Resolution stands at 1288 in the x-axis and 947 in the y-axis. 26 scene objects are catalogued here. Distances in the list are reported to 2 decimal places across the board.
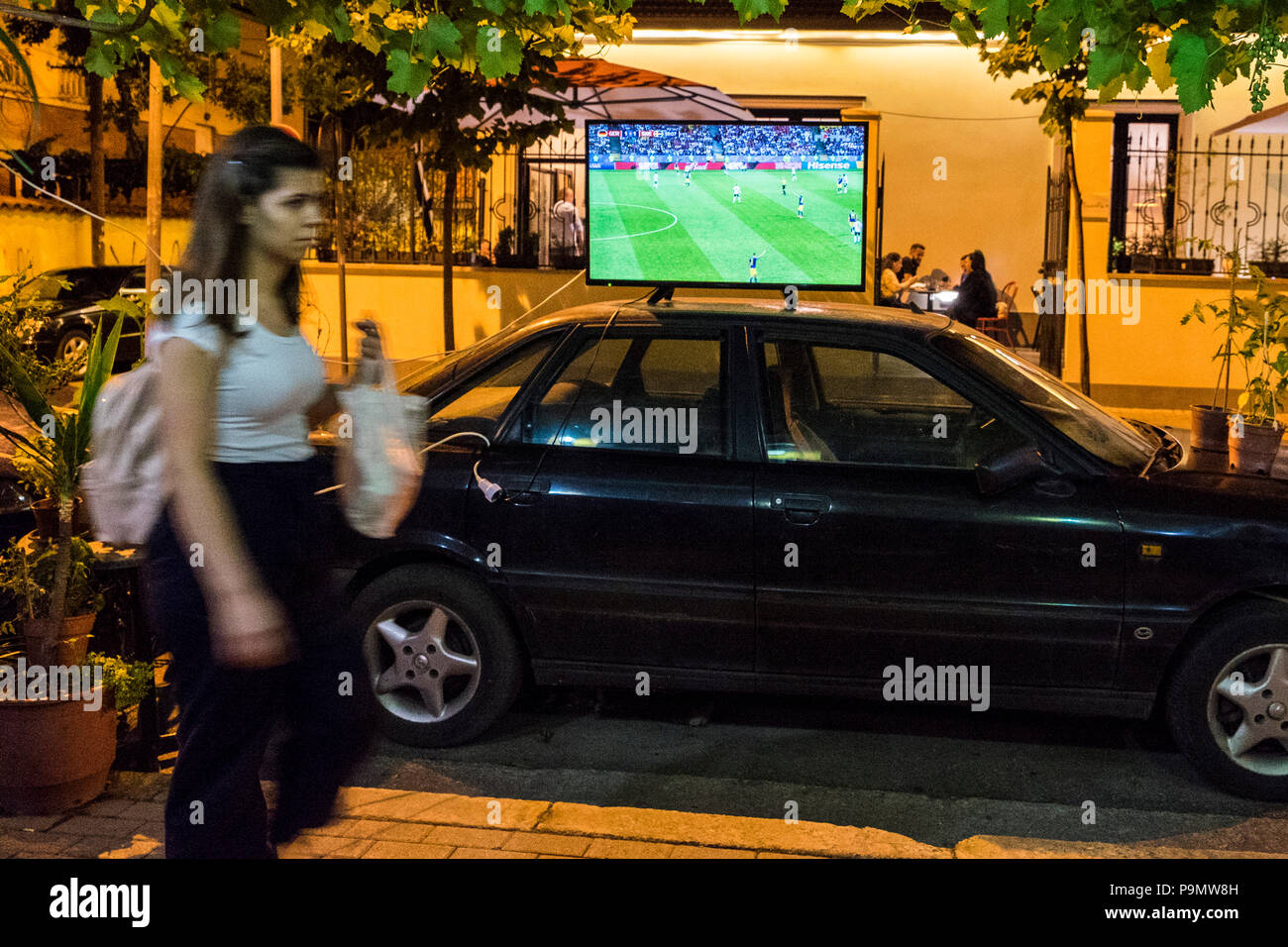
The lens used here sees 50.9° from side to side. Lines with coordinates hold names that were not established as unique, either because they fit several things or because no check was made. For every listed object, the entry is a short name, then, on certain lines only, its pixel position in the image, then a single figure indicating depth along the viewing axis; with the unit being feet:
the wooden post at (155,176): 29.04
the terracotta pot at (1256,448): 18.51
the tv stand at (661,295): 18.81
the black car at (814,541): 15.79
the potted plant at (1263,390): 20.75
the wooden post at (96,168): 81.76
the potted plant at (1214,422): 22.56
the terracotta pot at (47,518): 16.06
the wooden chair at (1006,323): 55.62
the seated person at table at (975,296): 54.44
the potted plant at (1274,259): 48.78
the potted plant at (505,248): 52.03
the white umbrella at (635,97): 41.06
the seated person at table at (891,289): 54.34
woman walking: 9.65
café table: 61.05
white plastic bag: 10.69
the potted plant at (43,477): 15.56
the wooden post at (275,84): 43.62
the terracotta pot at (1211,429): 22.58
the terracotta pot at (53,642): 14.76
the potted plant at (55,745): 14.26
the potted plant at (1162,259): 48.29
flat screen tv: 26.35
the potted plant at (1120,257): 49.32
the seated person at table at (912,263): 63.00
